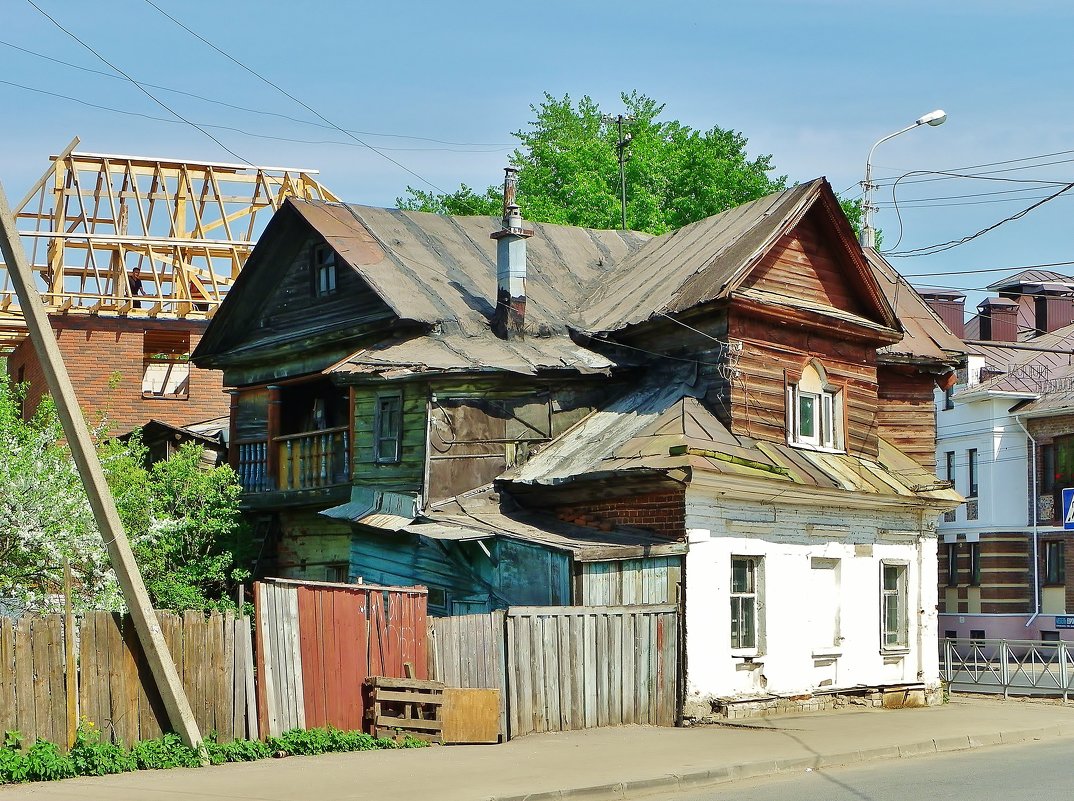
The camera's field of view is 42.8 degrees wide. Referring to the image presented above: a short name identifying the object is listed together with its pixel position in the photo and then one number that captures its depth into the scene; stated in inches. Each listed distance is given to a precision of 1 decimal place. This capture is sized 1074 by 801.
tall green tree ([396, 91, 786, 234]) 1673.2
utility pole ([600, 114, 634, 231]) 1585.9
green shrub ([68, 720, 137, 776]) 493.7
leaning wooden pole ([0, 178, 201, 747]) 495.5
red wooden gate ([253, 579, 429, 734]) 561.0
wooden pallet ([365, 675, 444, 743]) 593.0
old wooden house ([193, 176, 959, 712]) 757.3
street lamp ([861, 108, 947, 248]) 1302.8
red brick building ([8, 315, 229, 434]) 1515.7
